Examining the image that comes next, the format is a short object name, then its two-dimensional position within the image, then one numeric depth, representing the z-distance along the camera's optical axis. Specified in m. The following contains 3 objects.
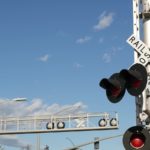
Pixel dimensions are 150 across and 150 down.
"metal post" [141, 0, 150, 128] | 8.94
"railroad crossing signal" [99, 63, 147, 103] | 8.22
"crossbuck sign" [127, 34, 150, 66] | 8.90
